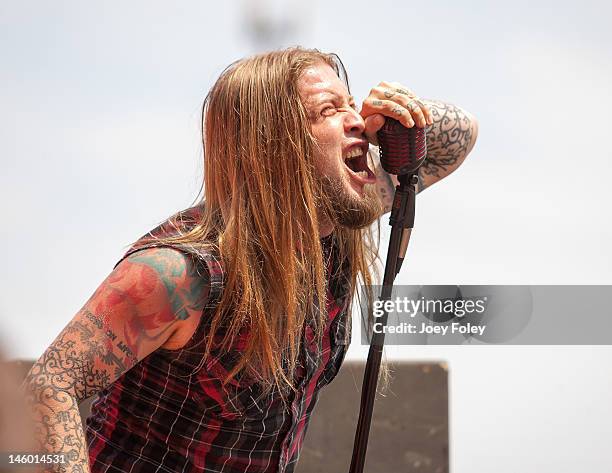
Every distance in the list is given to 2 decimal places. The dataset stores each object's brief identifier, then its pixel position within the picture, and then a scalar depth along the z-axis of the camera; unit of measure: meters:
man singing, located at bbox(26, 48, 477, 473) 4.32
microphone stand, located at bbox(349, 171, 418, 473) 4.74
